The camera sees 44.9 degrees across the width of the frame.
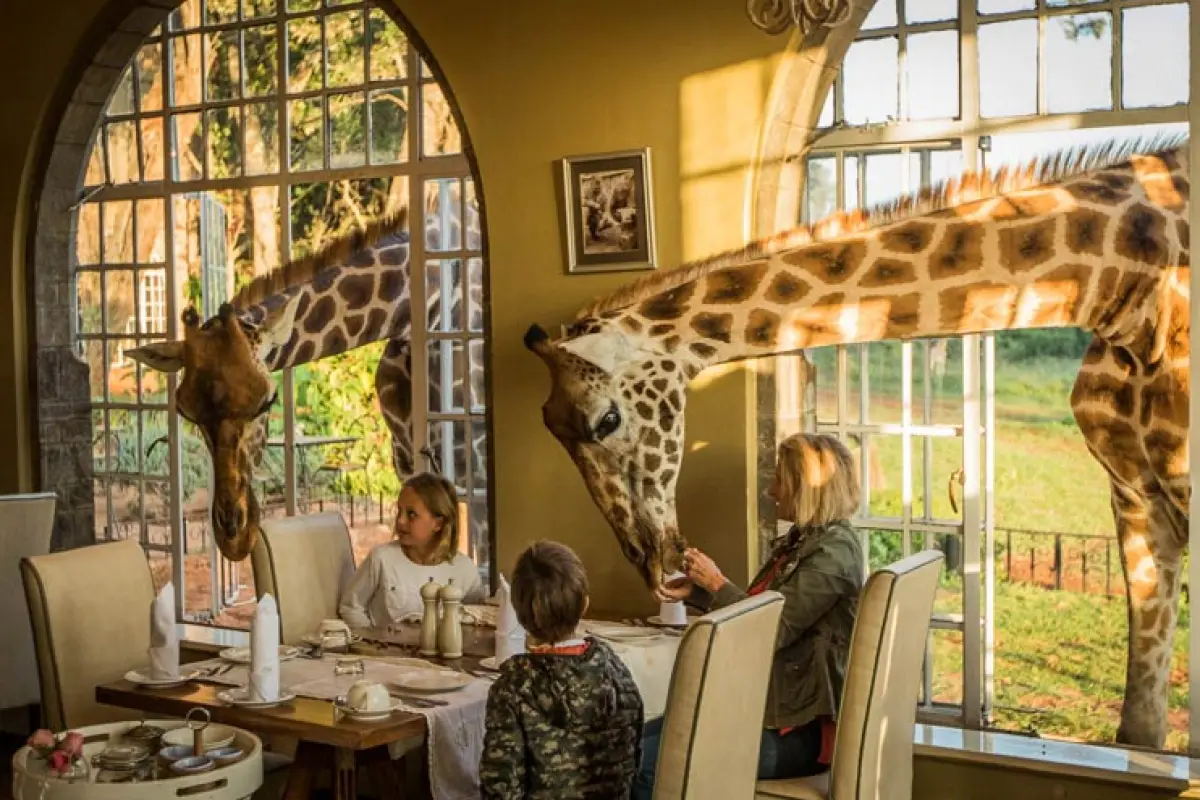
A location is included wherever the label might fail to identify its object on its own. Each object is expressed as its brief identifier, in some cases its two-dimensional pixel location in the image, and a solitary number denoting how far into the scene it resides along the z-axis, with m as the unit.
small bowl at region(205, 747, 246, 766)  3.24
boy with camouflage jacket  2.94
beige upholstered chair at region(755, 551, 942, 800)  3.39
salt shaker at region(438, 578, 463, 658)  4.04
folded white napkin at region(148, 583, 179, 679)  3.87
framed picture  4.97
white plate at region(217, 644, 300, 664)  4.08
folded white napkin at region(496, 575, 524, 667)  3.96
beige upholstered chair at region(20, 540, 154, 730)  4.13
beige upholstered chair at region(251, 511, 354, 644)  4.76
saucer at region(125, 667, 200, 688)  3.82
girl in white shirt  4.56
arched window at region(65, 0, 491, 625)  5.85
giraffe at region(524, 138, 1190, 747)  4.19
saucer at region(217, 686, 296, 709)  3.58
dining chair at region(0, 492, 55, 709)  5.24
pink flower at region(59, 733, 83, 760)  3.18
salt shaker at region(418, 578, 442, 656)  4.10
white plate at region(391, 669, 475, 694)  3.67
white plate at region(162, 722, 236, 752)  3.34
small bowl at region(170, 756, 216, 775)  3.19
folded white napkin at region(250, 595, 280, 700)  3.60
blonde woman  3.69
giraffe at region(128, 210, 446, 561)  5.96
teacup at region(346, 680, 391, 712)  3.43
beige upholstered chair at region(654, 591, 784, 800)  2.93
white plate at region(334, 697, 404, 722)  3.41
